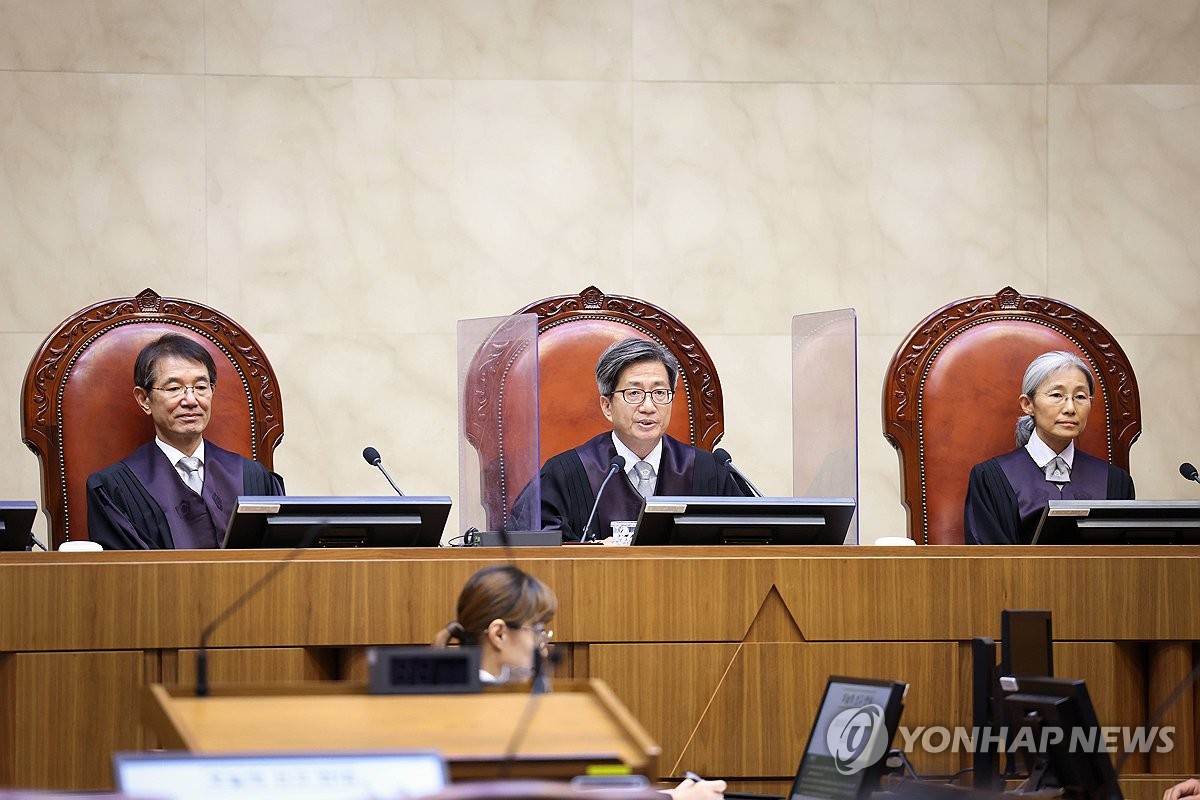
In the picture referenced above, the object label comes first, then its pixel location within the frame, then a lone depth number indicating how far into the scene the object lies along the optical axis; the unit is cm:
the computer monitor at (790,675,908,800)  422
